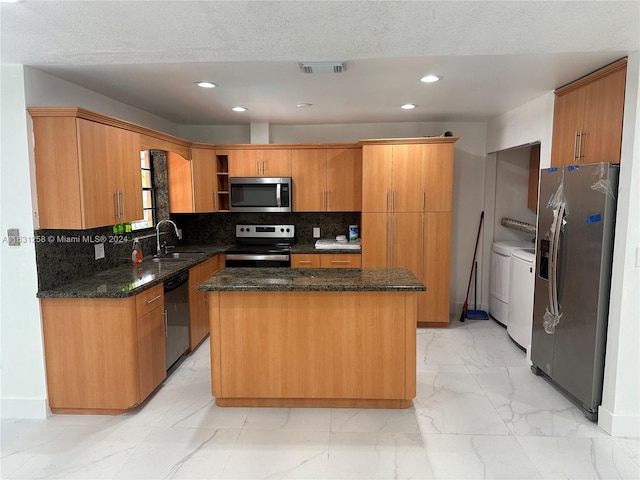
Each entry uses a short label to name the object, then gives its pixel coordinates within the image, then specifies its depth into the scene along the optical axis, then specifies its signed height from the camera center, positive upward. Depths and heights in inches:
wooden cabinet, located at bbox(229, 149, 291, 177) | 187.0 +20.6
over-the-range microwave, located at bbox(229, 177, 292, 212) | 184.1 +5.0
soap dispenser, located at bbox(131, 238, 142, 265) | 141.4 -18.6
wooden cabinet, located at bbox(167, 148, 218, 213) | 176.4 +10.2
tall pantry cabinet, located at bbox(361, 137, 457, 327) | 170.7 -2.9
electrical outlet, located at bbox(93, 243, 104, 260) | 127.6 -15.1
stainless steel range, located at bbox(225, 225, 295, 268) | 177.3 -20.7
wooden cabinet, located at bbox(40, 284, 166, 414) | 103.3 -40.2
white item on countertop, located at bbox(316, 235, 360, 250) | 178.9 -19.3
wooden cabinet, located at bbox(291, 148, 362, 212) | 186.5 +12.4
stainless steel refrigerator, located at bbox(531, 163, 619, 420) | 100.0 -20.0
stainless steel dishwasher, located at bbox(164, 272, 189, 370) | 126.7 -38.6
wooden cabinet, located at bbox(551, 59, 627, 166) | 99.7 +24.9
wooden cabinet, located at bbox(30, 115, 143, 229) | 100.8 +9.0
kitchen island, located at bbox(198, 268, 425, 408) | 106.5 -38.4
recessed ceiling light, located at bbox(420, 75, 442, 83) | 115.5 +38.4
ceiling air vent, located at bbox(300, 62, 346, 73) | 100.2 +36.5
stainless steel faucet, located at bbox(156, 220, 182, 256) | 165.8 -15.5
